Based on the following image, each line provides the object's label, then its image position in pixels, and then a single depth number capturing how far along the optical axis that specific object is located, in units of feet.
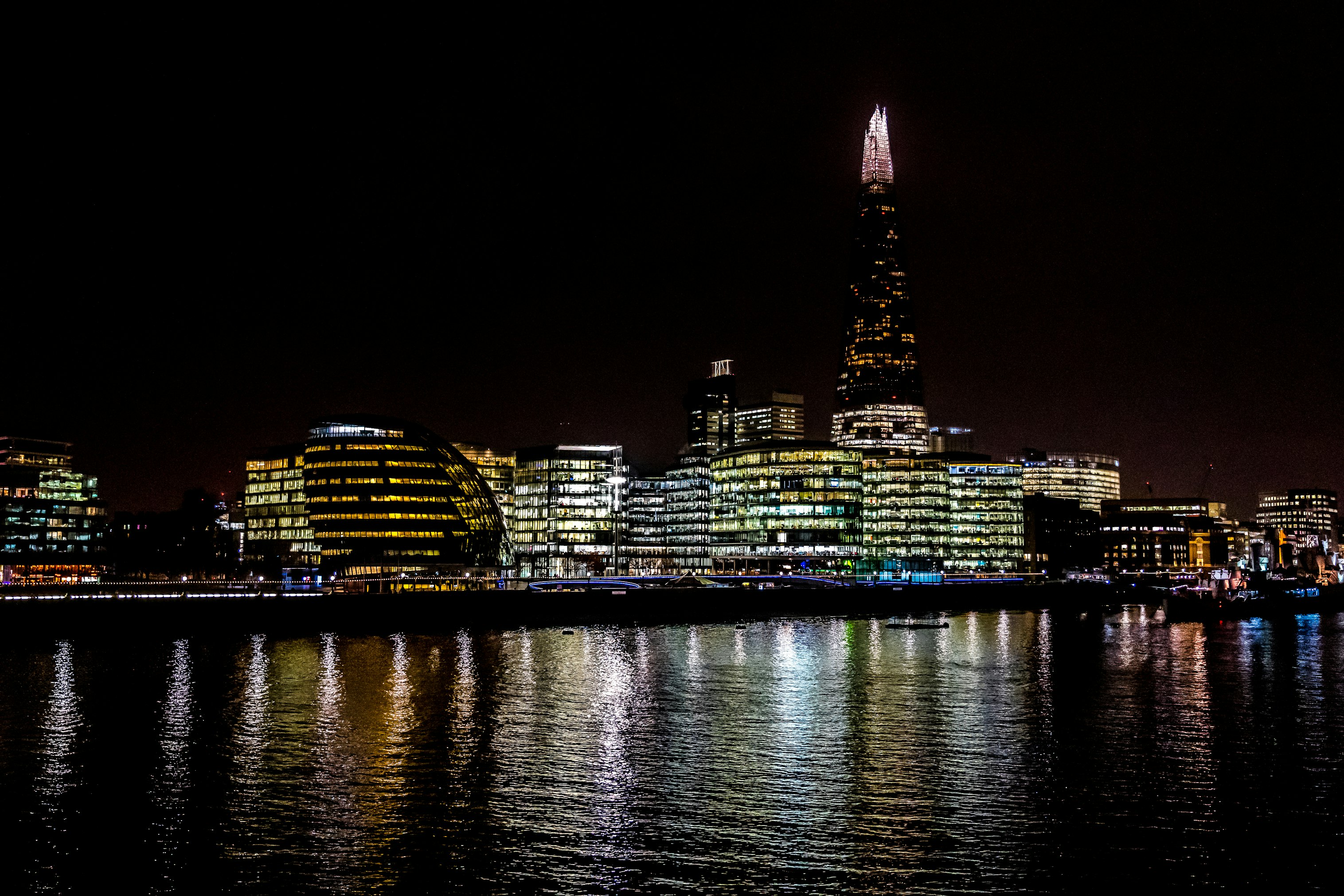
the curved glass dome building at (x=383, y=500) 593.83
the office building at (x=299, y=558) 628.28
